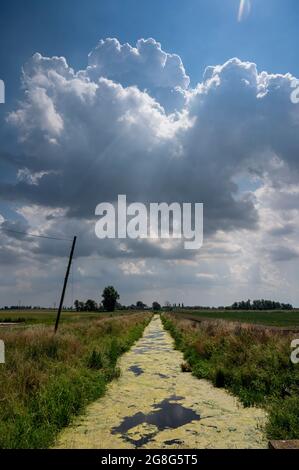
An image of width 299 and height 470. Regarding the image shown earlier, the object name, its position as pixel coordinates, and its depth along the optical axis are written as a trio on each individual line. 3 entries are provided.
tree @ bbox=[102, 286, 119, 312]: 158.38
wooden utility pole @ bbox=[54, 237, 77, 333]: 27.97
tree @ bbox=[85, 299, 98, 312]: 169.88
